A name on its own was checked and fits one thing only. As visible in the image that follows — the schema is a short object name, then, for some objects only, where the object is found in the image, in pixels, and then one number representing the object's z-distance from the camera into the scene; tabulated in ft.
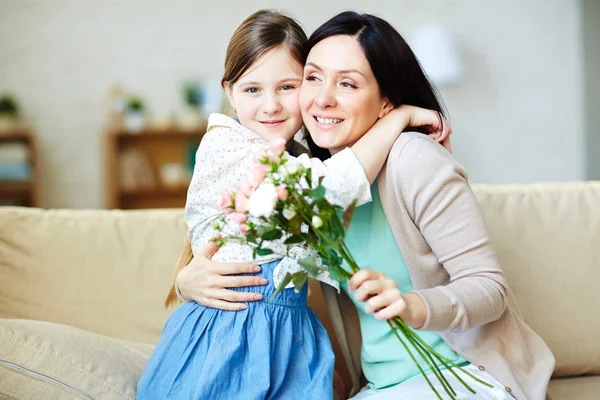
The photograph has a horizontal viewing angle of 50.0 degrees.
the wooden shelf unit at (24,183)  18.10
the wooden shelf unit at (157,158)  18.57
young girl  4.52
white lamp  17.79
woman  4.35
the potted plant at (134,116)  18.19
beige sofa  6.33
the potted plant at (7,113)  18.02
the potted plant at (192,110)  18.33
